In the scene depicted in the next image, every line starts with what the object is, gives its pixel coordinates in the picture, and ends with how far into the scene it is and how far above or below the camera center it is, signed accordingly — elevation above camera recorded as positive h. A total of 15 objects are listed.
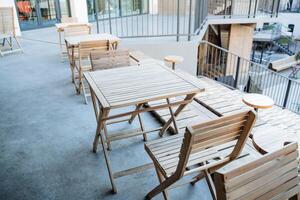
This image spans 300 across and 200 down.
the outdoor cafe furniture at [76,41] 3.94 -0.40
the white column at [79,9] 8.02 +0.13
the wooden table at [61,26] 5.14 -0.23
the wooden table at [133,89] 2.09 -0.60
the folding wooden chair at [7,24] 5.86 -0.20
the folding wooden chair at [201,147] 1.57 -0.96
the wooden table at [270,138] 2.35 -1.12
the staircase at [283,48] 19.19 -2.55
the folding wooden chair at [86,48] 3.66 -0.46
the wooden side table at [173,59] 4.70 -0.78
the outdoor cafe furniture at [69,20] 5.96 -0.13
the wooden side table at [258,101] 3.67 -1.19
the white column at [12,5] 7.00 +0.23
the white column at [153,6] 9.73 +0.23
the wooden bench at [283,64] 15.57 -3.00
